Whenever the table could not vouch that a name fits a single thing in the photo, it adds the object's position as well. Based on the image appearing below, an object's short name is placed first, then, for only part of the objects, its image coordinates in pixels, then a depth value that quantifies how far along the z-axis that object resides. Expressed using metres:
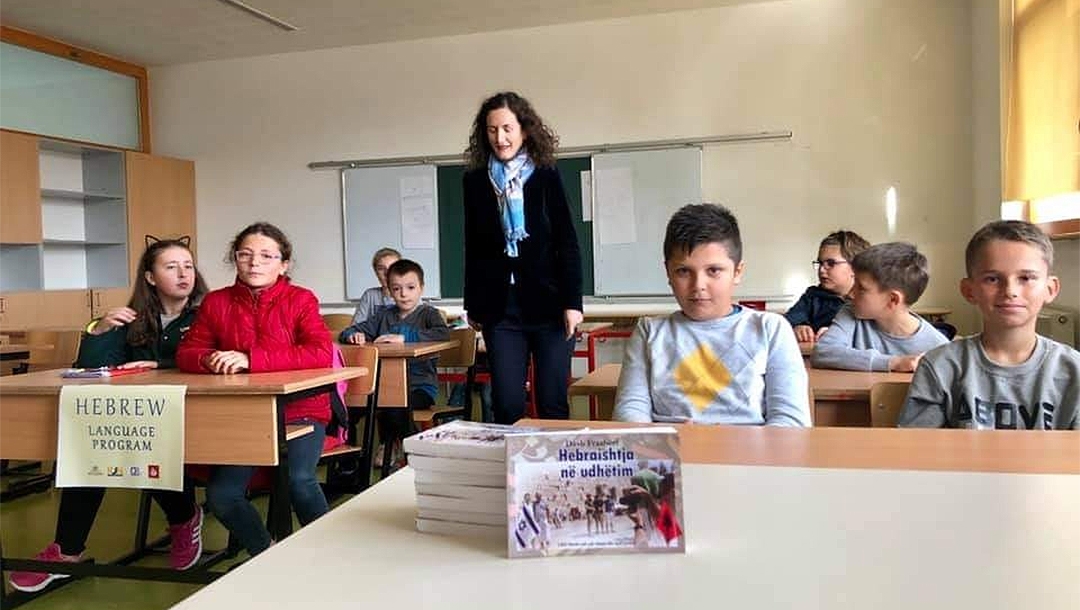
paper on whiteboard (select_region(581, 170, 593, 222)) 5.98
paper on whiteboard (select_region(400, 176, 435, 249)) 6.32
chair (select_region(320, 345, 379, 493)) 2.67
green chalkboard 6.26
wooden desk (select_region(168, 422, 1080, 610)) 0.66
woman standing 2.56
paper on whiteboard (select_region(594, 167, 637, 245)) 5.88
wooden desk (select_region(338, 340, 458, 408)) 3.17
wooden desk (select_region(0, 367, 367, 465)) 1.98
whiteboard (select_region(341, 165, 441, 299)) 6.33
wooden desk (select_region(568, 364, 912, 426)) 1.96
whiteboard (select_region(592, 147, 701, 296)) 5.80
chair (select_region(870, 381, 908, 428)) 1.76
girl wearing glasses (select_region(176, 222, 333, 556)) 2.29
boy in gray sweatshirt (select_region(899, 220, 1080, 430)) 1.59
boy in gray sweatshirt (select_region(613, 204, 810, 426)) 1.62
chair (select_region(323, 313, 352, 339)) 5.20
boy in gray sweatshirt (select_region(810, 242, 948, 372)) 2.33
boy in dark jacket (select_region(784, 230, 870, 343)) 3.57
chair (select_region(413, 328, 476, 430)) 3.57
